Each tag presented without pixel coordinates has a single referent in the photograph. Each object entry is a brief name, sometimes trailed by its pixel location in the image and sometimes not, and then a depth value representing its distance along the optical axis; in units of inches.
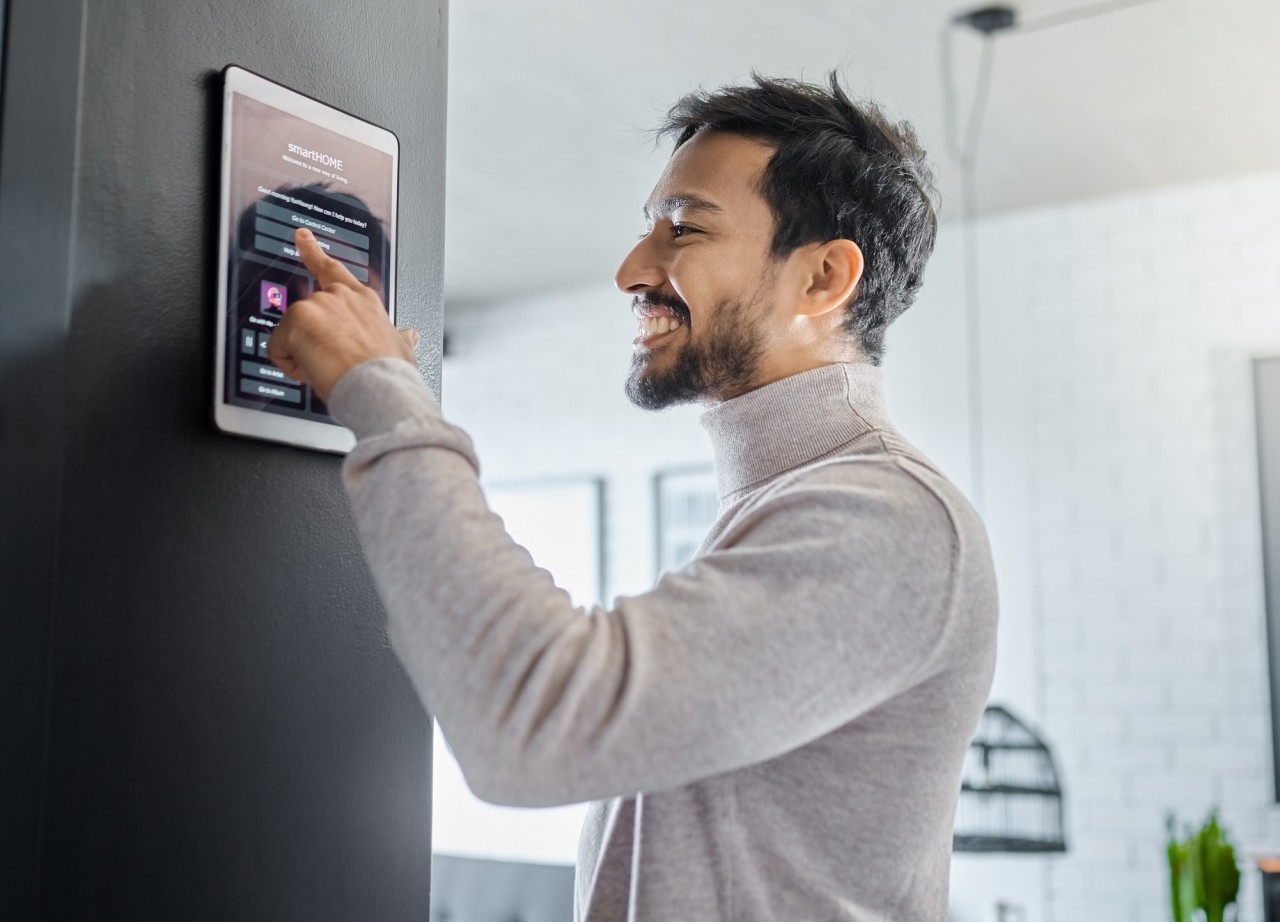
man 29.0
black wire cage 117.2
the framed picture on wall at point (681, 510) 179.9
